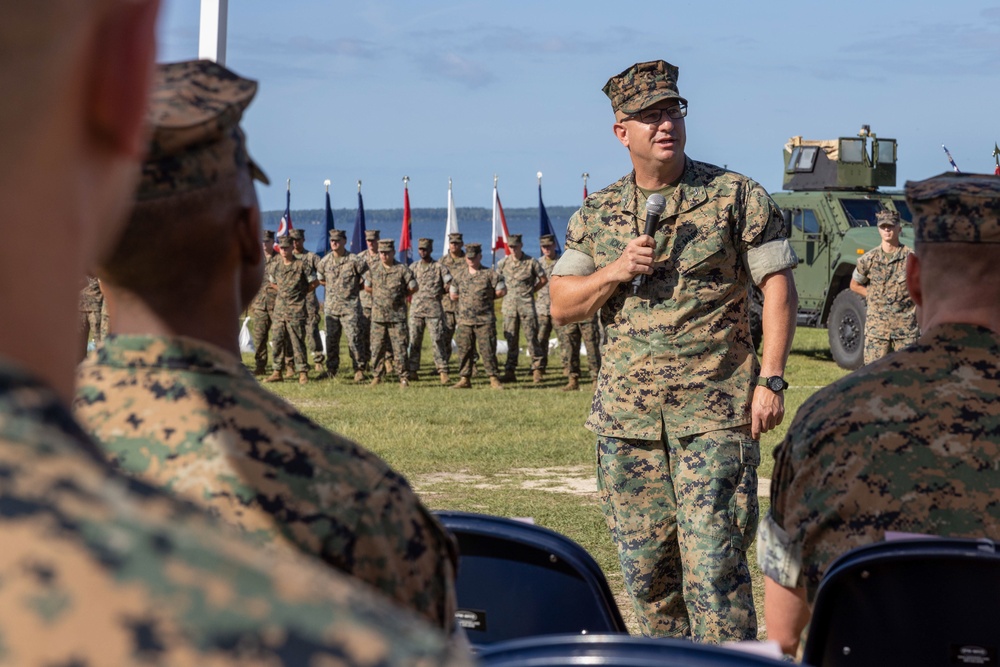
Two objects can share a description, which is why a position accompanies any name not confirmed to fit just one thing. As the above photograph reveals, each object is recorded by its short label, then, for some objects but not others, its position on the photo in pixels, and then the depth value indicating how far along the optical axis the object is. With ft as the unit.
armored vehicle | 54.29
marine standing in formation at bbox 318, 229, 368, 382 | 59.31
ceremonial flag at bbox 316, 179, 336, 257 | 77.97
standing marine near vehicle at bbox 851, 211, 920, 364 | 43.14
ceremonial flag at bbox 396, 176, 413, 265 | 77.00
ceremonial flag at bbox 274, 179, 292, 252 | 83.82
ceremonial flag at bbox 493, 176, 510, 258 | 76.89
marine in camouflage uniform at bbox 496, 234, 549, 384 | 56.90
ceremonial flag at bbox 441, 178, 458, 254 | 79.61
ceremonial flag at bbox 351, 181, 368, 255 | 74.02
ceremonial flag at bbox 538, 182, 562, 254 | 72.60
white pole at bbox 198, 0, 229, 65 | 11.79
